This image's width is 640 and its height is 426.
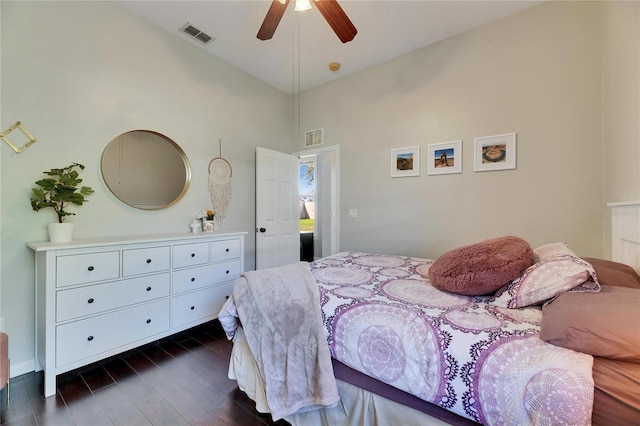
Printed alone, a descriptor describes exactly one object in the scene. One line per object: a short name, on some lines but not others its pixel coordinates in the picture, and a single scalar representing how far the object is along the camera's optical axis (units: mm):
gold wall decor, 1824
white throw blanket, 1255
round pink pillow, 1330
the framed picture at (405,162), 3086
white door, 3523
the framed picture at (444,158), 2826
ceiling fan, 1651
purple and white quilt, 824
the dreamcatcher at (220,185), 3090
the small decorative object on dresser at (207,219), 2886
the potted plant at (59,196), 1870
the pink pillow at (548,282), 1142
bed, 821
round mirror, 2336
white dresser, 1710
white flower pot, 1883
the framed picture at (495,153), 2537
